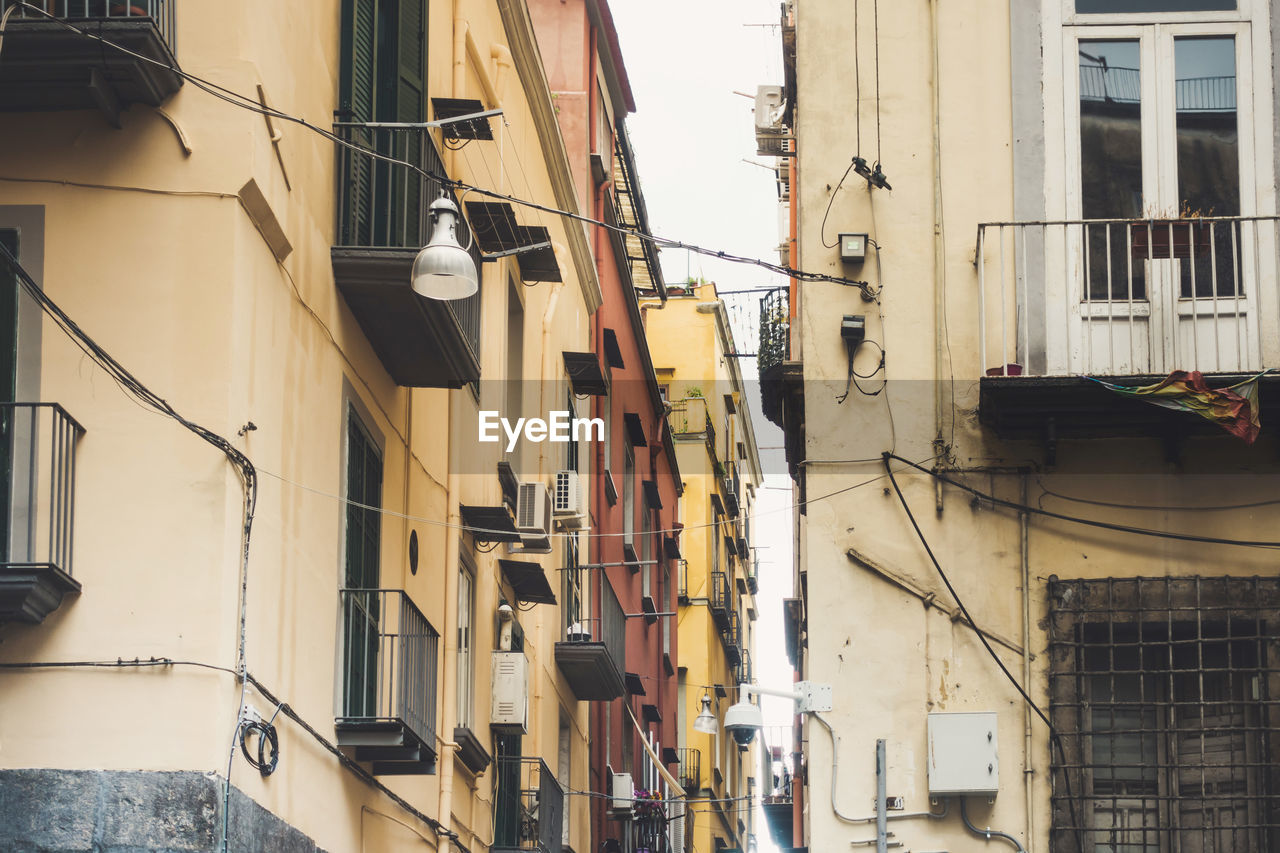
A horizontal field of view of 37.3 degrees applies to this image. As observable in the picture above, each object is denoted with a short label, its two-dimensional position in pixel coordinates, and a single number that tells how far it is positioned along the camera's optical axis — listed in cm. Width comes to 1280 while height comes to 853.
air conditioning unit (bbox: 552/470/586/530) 2114
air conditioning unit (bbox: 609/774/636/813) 2647
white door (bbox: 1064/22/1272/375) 1337
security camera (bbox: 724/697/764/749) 1540
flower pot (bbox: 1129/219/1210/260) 1326
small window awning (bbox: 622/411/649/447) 3039
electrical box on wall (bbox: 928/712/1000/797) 1295
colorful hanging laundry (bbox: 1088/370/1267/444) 1269
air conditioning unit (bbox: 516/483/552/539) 1906
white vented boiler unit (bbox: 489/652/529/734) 1892
